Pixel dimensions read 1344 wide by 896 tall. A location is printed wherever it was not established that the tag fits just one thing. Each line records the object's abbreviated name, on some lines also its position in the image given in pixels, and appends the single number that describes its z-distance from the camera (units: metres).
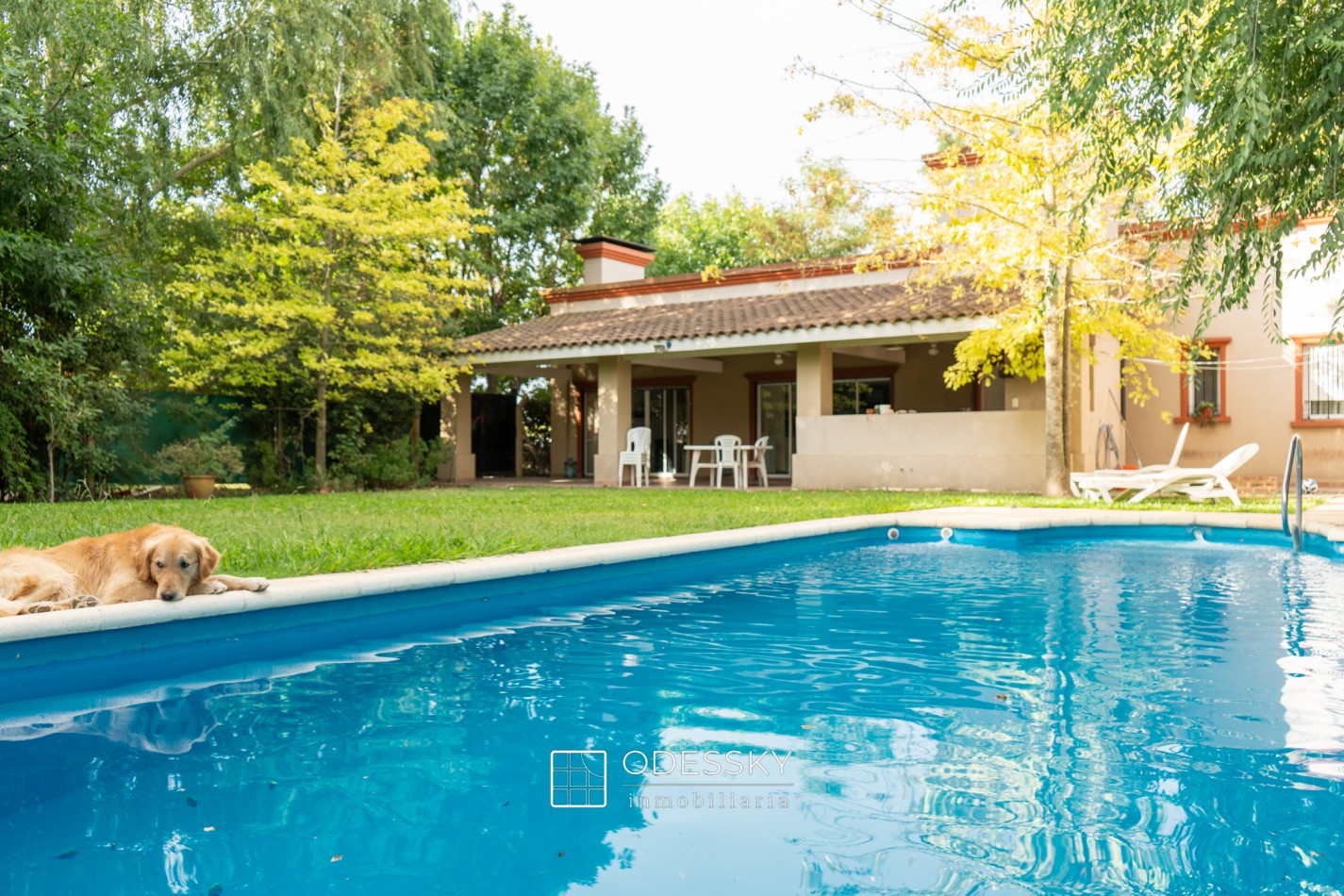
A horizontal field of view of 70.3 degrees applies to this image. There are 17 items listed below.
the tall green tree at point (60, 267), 10.54
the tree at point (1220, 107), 4.42
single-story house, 13.80
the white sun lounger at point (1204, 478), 11.09
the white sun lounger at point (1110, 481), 11.27
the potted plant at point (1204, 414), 14.98
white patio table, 15.38
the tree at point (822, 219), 12.17
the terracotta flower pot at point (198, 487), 12.50
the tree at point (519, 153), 25.19
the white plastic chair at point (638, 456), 16.14
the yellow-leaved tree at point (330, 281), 13.34
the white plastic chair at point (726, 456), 15.38
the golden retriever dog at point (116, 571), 3.98
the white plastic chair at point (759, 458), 15.58
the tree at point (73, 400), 10.66
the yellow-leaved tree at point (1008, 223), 11.01
